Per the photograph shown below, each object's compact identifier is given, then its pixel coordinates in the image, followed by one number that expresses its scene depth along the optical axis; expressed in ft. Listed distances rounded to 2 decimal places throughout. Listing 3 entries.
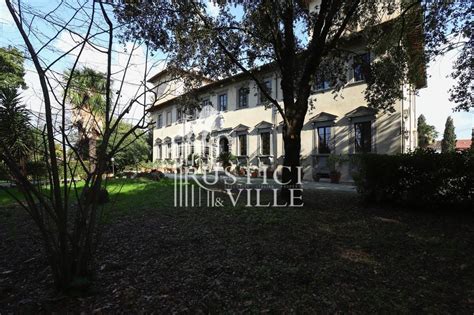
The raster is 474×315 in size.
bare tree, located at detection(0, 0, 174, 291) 7.98
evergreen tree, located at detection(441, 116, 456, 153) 95.81
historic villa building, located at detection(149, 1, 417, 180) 39.46
